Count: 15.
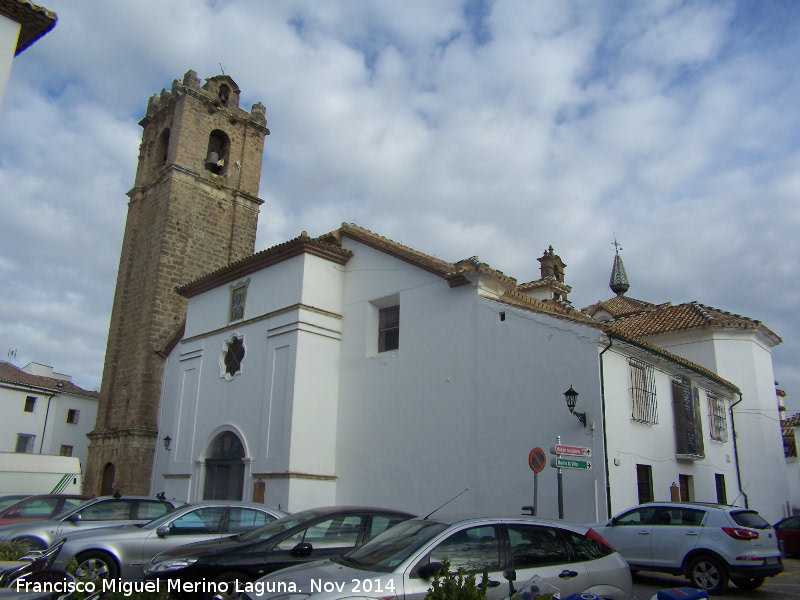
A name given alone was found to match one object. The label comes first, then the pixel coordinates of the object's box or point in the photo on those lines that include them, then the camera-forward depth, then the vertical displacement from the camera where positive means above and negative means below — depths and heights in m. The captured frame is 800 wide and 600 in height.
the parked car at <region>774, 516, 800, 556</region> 15.40 -1.24
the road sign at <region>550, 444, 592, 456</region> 10.70 +0.41
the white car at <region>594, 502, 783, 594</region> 9.18 -0.92
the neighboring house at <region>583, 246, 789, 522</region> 19.70 +3.58
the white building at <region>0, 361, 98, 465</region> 34.28 +2.55
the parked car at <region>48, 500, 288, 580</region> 8.55 -0.95
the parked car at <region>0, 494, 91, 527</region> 11.41 -0.79
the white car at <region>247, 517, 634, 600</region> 5.10 -0.75
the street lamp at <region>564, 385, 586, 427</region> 11.85 +1.39
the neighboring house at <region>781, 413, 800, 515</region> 25.86 +1.23
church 12.78 +2.13
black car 7.00 -0.87
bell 25.75 +11.78
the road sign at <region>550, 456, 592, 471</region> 10.70 +0.20
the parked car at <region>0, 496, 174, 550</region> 10.11 -0.87
